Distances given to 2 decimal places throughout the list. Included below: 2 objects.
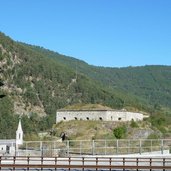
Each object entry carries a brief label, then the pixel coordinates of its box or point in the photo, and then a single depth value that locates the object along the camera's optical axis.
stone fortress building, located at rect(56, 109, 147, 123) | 95.45
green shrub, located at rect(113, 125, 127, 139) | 84.75
